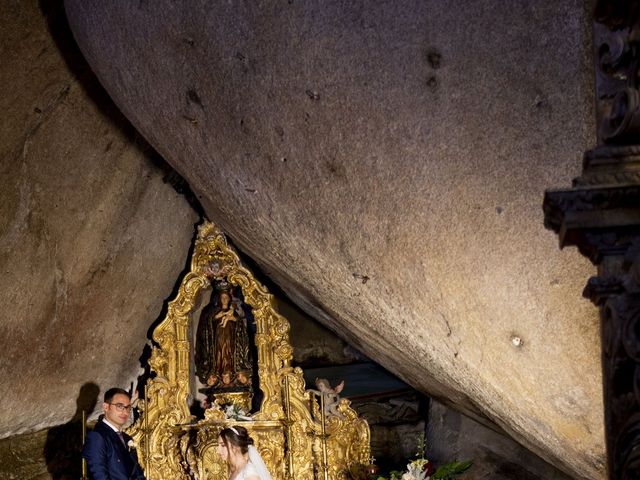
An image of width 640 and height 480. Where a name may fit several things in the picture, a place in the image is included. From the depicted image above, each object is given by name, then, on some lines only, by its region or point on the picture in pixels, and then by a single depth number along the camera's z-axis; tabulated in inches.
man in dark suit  185.0
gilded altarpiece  213.2
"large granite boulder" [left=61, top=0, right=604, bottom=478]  113.7
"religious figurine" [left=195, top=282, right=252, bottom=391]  221.8
